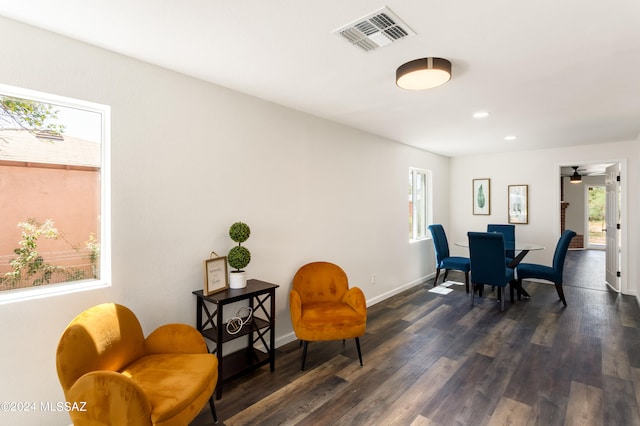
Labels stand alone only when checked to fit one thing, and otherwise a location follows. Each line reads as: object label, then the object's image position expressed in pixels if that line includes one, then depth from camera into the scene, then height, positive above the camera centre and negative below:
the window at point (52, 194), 1.89 +0.12
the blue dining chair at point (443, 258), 5.04 -0.79
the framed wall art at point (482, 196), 6.28 +0.31
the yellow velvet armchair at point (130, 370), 1.46 -0.87
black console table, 2.32 -0.94
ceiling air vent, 1.75 +1.07
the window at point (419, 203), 5.73 +0.16
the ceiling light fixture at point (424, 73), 2.19 +0.98
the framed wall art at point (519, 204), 5.89 +0.14
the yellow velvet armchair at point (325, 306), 2.70 -0.91
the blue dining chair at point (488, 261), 4.22 -0.68
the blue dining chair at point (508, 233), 5.27 -0.39
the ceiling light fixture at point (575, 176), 8.58 +0.95
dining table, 4.74 -0.63
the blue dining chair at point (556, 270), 4.35 -0.84
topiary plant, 2.57 -0.31
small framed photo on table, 2.42 -0.50
